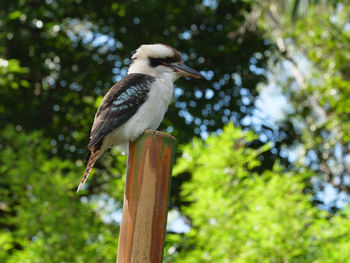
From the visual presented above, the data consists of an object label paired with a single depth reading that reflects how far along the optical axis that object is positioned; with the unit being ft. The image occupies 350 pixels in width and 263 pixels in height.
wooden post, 16.88
